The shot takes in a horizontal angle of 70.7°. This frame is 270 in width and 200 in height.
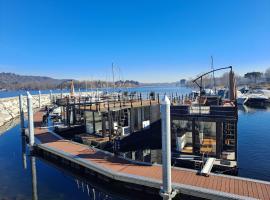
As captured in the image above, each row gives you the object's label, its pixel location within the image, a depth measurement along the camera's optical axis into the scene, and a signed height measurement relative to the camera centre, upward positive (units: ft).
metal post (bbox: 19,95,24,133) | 70.39 -8.18
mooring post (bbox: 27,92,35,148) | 50.89 -7.50
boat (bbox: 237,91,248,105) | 163.24 -8.66
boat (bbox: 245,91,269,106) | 160.80 -9.18
